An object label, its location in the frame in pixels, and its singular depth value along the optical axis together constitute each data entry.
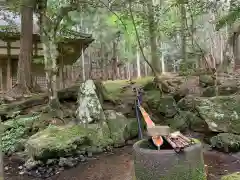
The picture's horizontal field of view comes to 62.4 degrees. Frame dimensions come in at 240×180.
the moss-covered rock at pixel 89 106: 6.52
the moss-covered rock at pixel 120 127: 6.32
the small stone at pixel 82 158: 5.47
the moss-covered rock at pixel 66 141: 5.23
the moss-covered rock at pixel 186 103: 6.98
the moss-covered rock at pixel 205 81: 9.01
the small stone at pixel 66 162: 5.21
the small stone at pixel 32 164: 5.23
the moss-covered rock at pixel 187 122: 6.49
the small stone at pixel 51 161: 5.24
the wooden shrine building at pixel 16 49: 11.40
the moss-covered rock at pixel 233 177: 2.19
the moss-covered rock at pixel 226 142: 5.17
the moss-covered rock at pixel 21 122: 6.99
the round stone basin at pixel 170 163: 2.80
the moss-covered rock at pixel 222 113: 5.77
